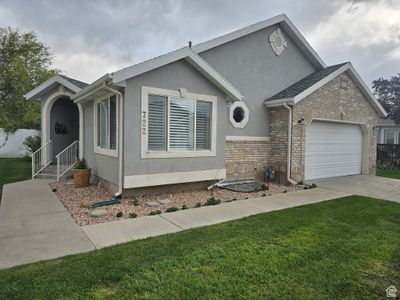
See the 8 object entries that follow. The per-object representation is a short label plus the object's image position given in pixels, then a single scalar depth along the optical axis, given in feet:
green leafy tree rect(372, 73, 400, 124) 98.60
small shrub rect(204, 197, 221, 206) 24.63
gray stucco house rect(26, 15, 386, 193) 25.22
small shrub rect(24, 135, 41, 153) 51.60
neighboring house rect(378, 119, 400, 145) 82.43
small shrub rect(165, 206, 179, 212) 22.02
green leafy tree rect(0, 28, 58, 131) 67.41
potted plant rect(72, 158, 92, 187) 31.42
